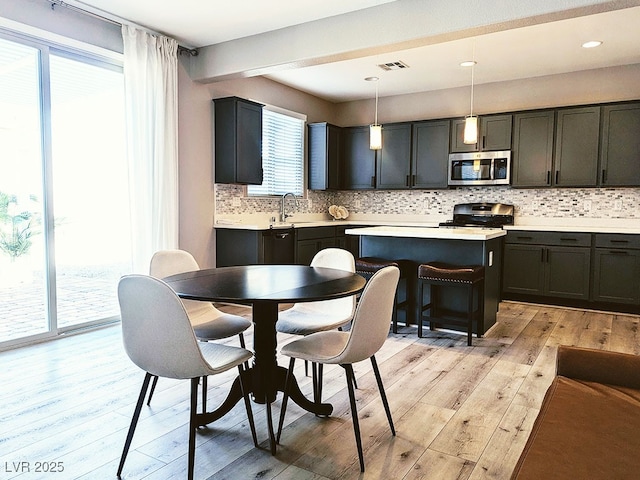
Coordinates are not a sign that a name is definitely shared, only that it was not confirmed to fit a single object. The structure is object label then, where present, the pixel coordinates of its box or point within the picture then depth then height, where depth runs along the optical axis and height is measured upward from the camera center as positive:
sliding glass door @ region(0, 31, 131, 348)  3.59 +0.14
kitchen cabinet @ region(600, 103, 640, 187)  5.07 +0.70
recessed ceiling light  4.55 +1.61
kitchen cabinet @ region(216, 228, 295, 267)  5.02 -0.41
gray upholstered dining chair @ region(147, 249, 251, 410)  2.63 -0.63
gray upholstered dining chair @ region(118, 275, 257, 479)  1.82 -0.51
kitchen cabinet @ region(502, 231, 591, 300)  5.12 -0.59
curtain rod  3.67 +1.58
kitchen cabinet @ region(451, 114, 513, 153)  5.77 +0.94
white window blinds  6.00 +0.72
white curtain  4.21 +0.63
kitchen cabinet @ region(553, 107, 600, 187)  5.27 +0.72
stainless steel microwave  5.77 +0.53
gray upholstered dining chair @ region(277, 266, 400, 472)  2.02 -0.59
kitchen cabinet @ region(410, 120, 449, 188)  6.21 +0.74
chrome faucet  6.27 -0.03
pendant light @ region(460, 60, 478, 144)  4.28 +0.72
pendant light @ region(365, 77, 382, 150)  4.81 +0.73
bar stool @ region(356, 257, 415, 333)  4.26 -0.56
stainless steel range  5.91 -0.06
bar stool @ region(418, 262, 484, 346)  3.88 -0.61
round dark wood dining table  2.09 -0.37
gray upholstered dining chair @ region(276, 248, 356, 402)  2.63 -0.63
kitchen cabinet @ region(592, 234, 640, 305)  4.88 -0.60
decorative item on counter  7.05 -0.04
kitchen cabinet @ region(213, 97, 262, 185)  5.11 +0.76
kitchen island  4.10 -0.36
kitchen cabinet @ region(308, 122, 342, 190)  6.70 +0.78
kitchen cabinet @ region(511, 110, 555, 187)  5.52 +0.73
